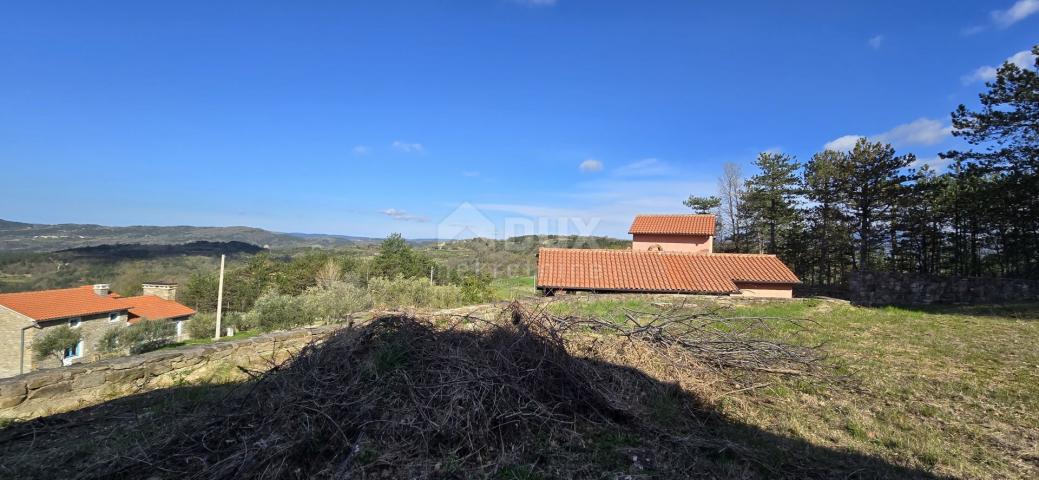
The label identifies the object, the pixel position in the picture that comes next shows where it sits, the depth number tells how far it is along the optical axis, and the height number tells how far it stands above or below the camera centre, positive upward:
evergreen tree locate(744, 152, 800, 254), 23.95 +3.66
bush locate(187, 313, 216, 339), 26.39 -5.94
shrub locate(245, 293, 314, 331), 19.98 -3.87
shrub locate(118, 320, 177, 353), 20.74 -5.47
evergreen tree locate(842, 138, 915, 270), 18.75 +3.45
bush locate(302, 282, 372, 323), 18.38 -2.90
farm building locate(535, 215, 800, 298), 14.56 -0.82
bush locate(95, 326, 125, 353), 20.61 -5.60
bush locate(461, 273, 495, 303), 20.56 -2.50
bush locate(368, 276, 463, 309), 18.77 -2.47
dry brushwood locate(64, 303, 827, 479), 2.77 -1.40
